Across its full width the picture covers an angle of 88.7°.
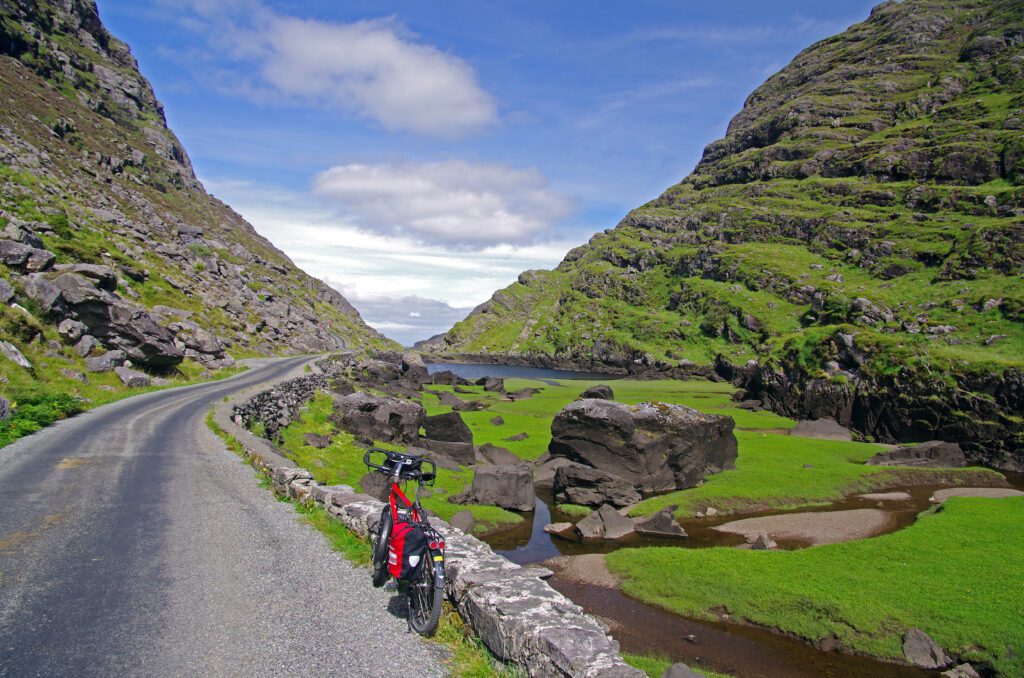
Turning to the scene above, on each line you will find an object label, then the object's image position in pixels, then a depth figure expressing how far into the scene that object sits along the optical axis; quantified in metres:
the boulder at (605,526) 28.86
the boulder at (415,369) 95.75
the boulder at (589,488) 34.34
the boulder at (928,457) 41.16
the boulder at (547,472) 38.29
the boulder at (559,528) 29.64
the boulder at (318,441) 35.00
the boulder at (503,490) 32.19
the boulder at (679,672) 12.23
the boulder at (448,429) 43.66
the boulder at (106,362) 36.59
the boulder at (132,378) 38.50
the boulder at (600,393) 71.19
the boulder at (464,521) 28.17
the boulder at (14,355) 29.11
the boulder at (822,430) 53.69
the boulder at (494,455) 42.69
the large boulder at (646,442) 38.41
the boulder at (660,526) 28.92
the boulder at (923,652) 16.45
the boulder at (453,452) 39.37
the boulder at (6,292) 33.28
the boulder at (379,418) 40.59
